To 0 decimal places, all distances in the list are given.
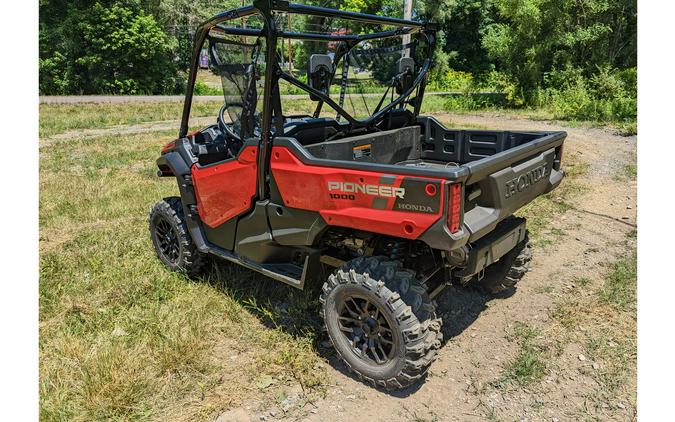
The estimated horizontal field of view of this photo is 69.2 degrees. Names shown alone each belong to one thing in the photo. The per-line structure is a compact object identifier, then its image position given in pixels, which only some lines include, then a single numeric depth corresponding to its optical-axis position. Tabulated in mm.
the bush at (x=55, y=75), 26016
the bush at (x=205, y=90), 24503
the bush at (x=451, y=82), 27688
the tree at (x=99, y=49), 25656
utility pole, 13863
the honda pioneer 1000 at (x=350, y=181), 2783
